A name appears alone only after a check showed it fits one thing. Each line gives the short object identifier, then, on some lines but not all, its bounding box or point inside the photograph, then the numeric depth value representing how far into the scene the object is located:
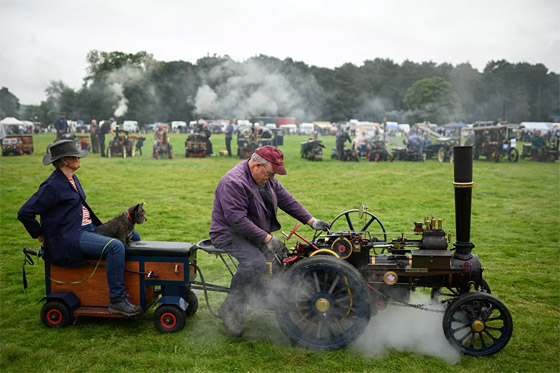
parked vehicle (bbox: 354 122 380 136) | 23.41
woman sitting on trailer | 3.88
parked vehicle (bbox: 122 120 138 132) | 40.97
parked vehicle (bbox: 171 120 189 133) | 50.03
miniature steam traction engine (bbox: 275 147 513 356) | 3.55
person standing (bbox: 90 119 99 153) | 23.00
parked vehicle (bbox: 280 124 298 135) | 53.69
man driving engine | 3.81
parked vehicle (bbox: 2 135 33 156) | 20.66
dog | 4.06
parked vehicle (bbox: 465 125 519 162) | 21.02
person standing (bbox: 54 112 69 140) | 20.94
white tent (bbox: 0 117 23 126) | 40.40
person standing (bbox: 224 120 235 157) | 22.78
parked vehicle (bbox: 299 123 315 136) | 54.00
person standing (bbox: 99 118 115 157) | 21.76
